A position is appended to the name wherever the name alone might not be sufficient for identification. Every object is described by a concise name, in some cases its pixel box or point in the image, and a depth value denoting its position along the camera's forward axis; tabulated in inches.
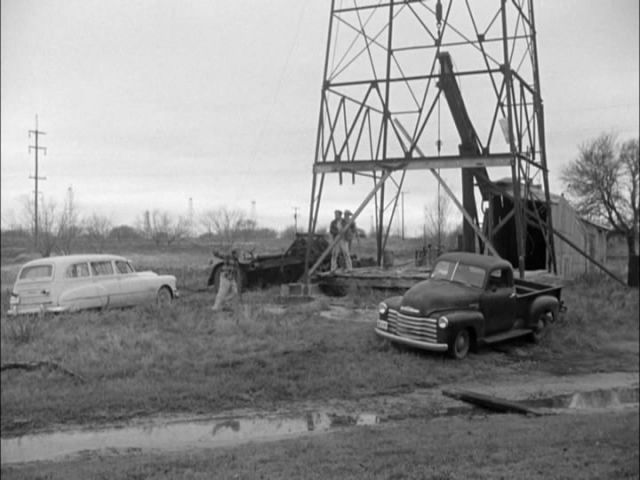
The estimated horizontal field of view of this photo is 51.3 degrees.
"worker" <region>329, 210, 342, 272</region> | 614.8
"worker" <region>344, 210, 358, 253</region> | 589.9
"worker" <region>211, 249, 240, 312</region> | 572.4
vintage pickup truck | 430.6
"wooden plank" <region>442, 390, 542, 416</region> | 332.1
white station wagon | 512.4
